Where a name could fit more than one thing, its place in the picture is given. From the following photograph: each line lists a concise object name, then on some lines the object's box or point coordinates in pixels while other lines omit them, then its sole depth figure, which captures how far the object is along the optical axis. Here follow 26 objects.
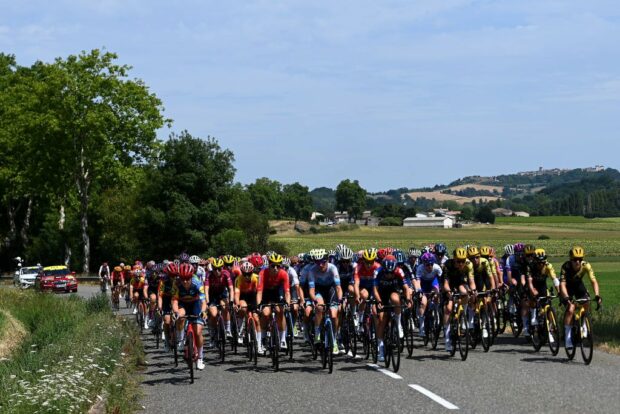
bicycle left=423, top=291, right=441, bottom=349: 18.75
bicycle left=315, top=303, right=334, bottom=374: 15.45
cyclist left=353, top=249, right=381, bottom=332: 16.61
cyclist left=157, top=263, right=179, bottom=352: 16.81
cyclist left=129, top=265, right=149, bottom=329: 26.97
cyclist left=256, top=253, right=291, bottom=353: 16.75
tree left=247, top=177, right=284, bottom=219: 183.25
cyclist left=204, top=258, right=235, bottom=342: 19.03
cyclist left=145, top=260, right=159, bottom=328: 24.31
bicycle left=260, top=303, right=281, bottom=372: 16.03
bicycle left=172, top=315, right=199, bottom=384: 15.00
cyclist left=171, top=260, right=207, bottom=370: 15.55
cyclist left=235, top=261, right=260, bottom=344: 17.42
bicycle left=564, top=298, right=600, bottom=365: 15.59
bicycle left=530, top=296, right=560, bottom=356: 17.06
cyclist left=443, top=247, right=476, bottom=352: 17.32
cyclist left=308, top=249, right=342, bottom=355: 16.30
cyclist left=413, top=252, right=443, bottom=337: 19.16
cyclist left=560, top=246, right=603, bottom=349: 15.98
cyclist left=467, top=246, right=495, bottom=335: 18.53
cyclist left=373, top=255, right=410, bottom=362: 15.98
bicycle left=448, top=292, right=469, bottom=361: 16.94
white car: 56.31
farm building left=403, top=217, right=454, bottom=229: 153.88
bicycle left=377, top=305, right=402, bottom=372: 15.28
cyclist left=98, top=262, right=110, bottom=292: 41.94
